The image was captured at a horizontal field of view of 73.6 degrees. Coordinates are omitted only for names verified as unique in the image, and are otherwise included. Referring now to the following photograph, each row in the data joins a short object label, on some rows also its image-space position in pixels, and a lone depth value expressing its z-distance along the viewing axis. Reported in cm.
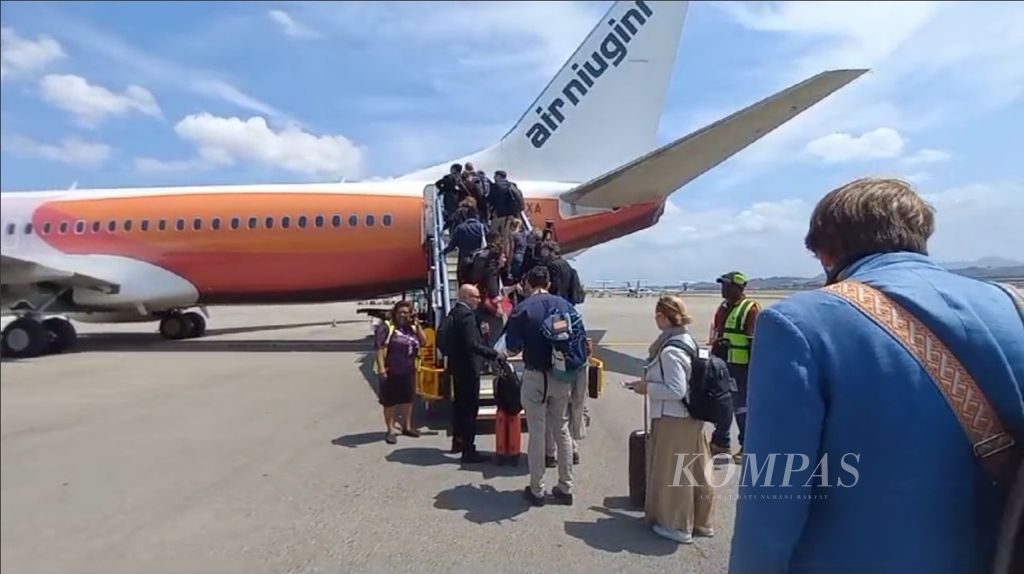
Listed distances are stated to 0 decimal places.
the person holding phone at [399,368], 651
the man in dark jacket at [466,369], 571
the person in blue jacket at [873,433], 137
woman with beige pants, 401
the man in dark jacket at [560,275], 714
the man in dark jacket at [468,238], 848
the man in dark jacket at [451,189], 1037
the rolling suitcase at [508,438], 567
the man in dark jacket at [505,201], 1002
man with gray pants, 468
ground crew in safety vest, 559
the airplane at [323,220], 1405
